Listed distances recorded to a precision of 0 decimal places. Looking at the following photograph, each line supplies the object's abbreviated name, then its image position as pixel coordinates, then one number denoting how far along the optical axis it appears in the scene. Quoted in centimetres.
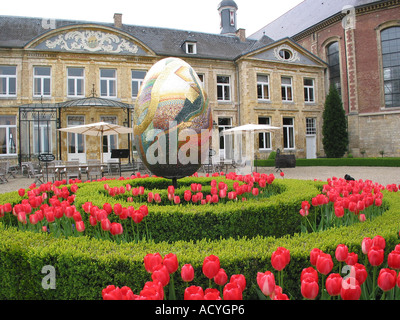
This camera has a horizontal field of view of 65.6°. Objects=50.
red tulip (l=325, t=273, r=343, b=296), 138
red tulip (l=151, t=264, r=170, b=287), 149
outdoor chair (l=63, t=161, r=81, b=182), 1234
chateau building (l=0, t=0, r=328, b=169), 1858
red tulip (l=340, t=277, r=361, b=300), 131
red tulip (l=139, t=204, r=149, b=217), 295
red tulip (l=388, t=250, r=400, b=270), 168
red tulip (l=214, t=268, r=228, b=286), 157
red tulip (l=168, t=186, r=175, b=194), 403
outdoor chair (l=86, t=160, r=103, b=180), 1176
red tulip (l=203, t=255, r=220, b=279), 158
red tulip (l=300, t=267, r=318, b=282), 139
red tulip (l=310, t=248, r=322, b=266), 170
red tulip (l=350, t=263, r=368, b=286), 147
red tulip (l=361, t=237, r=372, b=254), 189
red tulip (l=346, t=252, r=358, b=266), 171
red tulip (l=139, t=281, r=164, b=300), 127
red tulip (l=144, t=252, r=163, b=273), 165
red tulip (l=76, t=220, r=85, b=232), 277
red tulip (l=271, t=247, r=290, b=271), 163
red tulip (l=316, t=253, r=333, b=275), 157
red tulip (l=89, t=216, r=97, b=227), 286
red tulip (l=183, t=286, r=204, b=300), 127
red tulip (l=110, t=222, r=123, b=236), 256
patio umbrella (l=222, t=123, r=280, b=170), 1550
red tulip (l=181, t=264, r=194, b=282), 158
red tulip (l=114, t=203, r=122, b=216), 298
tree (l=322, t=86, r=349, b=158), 2275
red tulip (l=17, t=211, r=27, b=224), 315
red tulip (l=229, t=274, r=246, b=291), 139
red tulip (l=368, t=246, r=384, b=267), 170
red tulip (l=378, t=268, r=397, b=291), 142
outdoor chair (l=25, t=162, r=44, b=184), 1085
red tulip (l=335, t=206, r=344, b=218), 290
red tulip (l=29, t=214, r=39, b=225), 303
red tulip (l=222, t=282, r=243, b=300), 127
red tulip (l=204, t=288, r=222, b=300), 126
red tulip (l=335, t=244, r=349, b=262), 175
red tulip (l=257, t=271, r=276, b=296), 137
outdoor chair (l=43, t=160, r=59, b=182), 1184
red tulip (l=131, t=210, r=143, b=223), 284
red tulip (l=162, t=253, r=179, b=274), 164
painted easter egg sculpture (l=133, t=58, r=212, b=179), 478
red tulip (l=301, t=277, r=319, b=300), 134
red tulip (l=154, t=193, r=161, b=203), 386
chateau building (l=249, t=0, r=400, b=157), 2322
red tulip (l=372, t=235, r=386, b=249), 188
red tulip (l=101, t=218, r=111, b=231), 257
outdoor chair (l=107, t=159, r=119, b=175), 1493
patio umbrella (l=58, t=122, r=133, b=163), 1315
